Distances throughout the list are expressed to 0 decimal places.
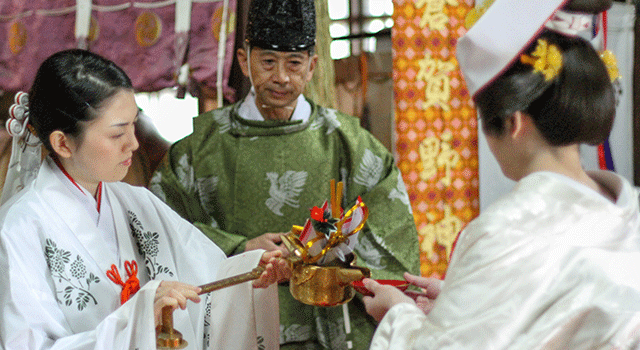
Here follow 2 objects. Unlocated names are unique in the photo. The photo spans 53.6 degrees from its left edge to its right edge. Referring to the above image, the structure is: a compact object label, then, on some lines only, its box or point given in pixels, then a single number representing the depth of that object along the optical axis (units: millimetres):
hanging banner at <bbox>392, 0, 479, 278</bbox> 3652
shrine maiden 1716
